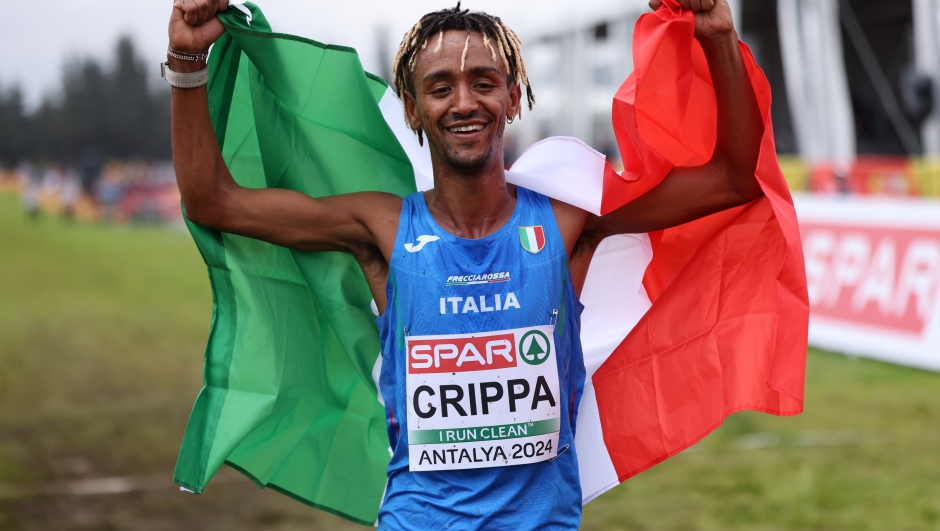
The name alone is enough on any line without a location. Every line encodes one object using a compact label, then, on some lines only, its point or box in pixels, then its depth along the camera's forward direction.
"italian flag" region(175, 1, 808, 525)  5.96
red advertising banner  16.03
